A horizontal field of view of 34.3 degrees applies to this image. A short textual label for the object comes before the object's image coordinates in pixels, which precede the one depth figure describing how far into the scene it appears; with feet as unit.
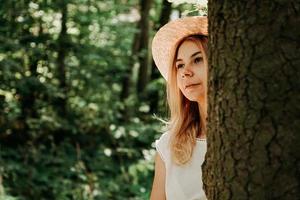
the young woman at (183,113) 8.25
